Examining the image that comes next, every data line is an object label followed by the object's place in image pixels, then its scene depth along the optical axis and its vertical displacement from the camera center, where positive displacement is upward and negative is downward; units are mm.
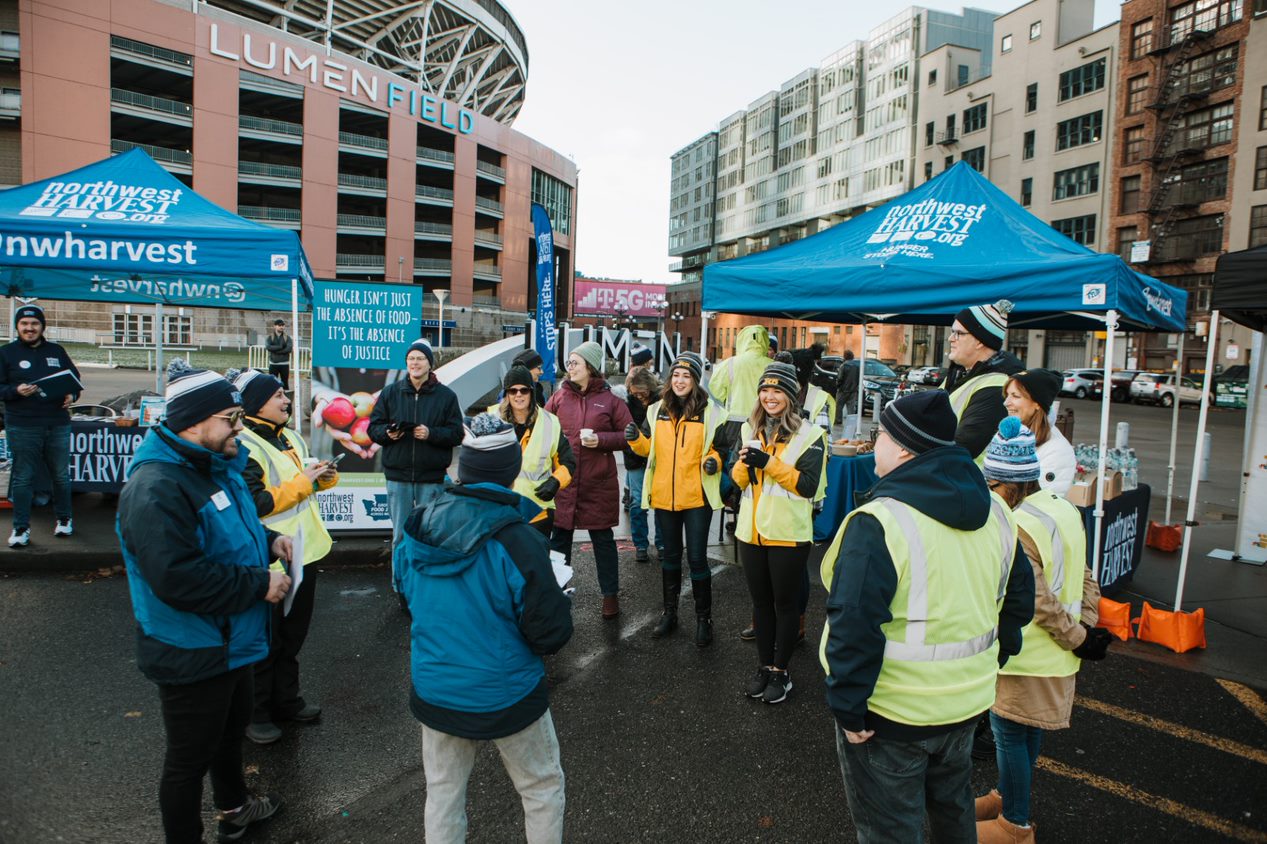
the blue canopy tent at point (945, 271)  5430 +802
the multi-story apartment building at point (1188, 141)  37344 +12816
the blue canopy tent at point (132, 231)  6242 +945
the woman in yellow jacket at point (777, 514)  4195 -833
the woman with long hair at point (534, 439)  4980 -542
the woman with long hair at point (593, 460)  5527 -752
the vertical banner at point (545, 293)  10109 +910
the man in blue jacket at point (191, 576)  2463 -780
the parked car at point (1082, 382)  34469 -228
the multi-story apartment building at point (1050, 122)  45094 +16531
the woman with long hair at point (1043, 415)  3896 -206
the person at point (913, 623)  2133 -730
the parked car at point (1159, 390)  31906 -449
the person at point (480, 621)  2395 -853
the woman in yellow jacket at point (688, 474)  5070 -749
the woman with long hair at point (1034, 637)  2850 -1010
